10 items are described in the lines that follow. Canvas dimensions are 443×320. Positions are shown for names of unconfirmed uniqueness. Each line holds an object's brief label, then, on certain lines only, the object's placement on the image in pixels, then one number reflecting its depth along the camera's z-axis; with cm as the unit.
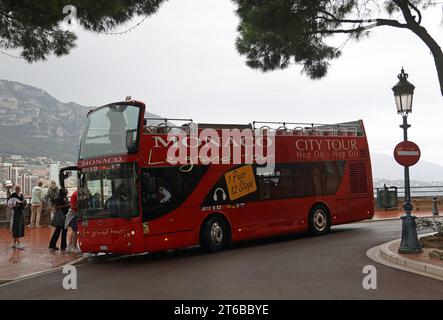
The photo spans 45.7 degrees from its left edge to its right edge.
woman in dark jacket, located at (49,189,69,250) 1458
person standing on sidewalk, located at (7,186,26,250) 1446
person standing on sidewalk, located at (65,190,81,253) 1419
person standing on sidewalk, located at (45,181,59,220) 1764
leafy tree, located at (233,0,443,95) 1279
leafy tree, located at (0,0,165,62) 1040
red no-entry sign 1192
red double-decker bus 1203
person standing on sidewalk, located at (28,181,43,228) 2047
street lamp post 1163
